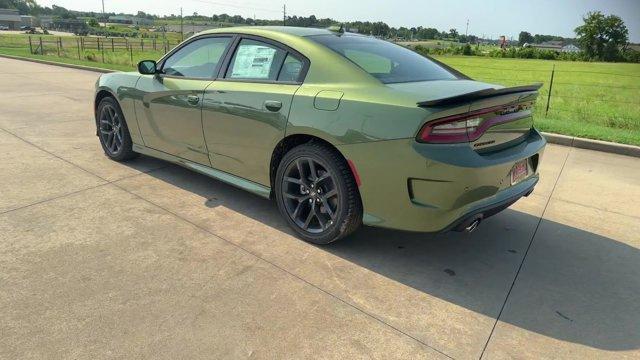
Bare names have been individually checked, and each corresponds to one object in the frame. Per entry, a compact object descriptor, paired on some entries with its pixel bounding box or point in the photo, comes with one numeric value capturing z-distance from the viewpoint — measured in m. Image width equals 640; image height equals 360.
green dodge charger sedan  2.86
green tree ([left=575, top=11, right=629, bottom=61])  78.75
